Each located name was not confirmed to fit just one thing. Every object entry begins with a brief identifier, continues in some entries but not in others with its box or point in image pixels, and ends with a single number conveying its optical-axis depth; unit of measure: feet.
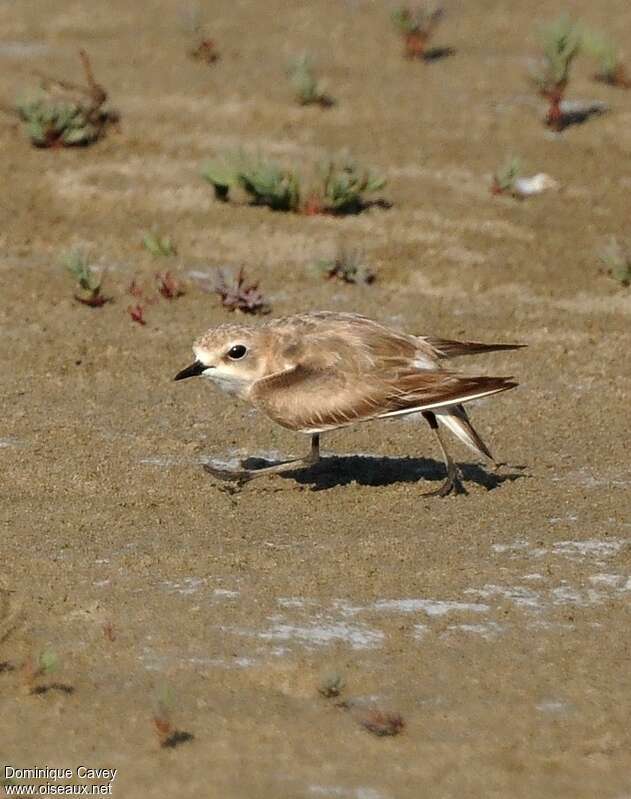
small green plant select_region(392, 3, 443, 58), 45.57
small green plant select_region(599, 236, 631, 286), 33.09
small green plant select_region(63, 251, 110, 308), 31.35
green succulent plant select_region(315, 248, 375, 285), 32.99
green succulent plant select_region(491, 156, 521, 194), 37.14
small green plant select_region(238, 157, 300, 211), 35.24
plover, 22.98
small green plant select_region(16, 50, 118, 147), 38.45
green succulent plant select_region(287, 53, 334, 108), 41.29
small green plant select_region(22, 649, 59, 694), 17.19
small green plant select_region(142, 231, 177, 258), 33.73
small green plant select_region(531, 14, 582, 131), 40.52
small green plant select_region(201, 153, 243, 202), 35.73
